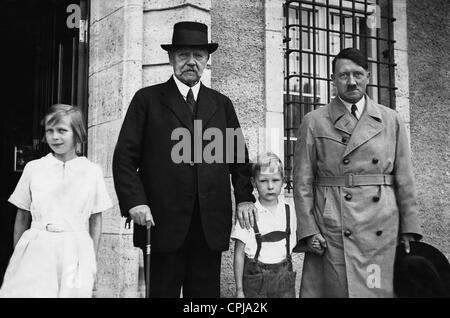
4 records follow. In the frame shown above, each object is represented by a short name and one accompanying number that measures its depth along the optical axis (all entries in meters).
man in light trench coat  3.29
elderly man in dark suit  3.24
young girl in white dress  3.08
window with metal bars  5.37
